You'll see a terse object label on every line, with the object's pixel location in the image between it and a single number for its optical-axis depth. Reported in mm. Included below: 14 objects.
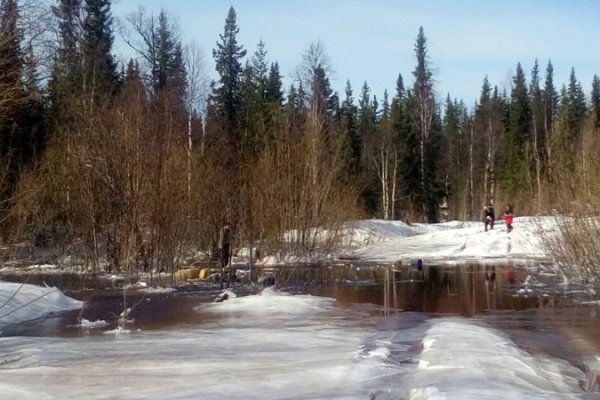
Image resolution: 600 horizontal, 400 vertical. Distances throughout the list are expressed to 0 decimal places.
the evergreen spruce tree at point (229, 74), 73062
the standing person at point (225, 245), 25453
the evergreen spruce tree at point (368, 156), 67875
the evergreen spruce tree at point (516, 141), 74812
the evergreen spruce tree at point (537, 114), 82550
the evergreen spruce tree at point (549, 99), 89962
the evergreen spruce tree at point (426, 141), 70812
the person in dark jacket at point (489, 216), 41844
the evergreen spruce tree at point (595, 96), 93300
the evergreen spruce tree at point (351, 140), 65681
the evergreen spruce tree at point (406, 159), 69188
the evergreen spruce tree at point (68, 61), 45925
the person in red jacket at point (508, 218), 39531
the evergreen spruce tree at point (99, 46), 47072
